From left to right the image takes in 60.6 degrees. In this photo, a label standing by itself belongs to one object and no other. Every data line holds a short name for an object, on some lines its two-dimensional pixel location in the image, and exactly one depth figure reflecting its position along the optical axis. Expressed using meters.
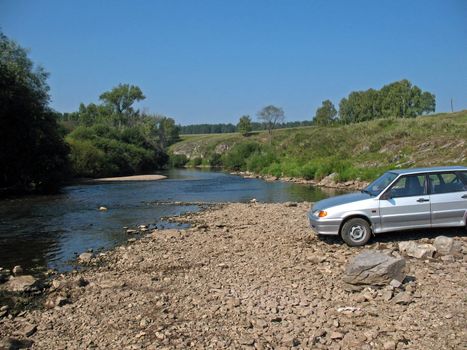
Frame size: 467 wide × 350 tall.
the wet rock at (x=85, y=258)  12.00
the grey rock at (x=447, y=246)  9.34
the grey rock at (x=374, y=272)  7.66
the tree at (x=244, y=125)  163.12
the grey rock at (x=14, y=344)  6.27
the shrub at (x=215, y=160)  115.06
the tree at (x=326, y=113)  121.62
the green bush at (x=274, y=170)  56.56
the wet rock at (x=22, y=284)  9.39
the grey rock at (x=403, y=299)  6.91
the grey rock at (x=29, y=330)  6.89
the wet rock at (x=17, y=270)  11.05
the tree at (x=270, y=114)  143.38
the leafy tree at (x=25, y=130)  37.12
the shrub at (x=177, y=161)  121.47
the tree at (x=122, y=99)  117.44
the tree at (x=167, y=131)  130.00
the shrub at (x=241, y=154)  81.69
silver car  10.46
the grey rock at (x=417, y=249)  9.28
